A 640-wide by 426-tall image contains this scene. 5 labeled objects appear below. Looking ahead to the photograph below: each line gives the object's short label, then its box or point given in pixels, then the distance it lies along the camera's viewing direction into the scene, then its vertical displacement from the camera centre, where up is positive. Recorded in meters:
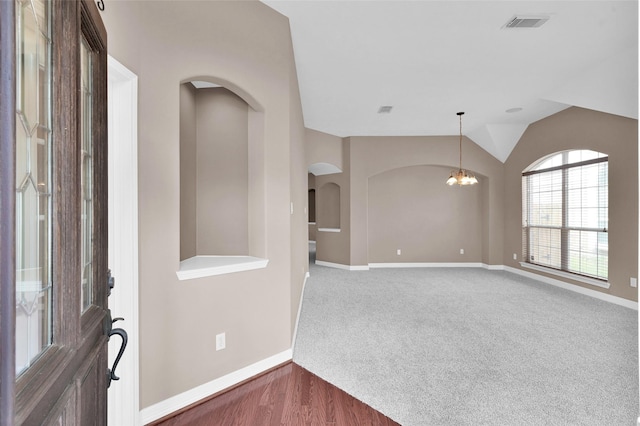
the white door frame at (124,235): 1.63 -0.12
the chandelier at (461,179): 5.28 +0.58
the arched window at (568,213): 4.55 -0.04
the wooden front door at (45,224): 0.47 -0.02
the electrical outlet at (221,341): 2.09 -0.92
